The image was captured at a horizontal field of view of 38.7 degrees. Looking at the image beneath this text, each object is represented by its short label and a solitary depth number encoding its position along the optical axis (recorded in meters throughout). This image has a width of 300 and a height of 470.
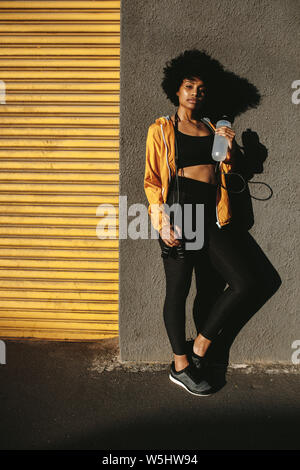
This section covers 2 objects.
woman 3.17
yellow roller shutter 3.83
